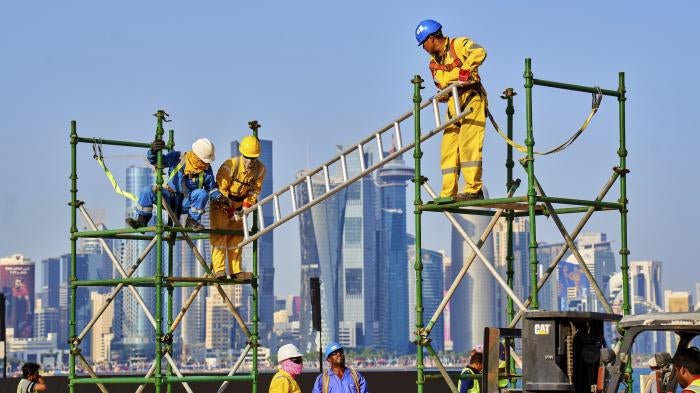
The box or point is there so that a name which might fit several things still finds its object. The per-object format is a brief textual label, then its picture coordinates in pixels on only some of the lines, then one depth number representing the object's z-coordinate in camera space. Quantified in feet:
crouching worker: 76.79
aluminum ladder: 69.46
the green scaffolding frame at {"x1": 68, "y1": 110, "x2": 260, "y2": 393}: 74.64
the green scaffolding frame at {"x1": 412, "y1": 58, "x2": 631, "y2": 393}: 64.95
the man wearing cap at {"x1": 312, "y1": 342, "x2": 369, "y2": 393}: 57.41
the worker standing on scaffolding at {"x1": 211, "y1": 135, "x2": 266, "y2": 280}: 77.61
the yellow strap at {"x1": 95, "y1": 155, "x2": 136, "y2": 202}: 79.99
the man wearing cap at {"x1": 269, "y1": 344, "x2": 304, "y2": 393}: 55.98
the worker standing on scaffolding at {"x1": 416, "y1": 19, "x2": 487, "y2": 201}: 68.39
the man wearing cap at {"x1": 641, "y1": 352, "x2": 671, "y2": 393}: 55.16
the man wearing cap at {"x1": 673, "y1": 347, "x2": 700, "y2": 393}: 44.73
